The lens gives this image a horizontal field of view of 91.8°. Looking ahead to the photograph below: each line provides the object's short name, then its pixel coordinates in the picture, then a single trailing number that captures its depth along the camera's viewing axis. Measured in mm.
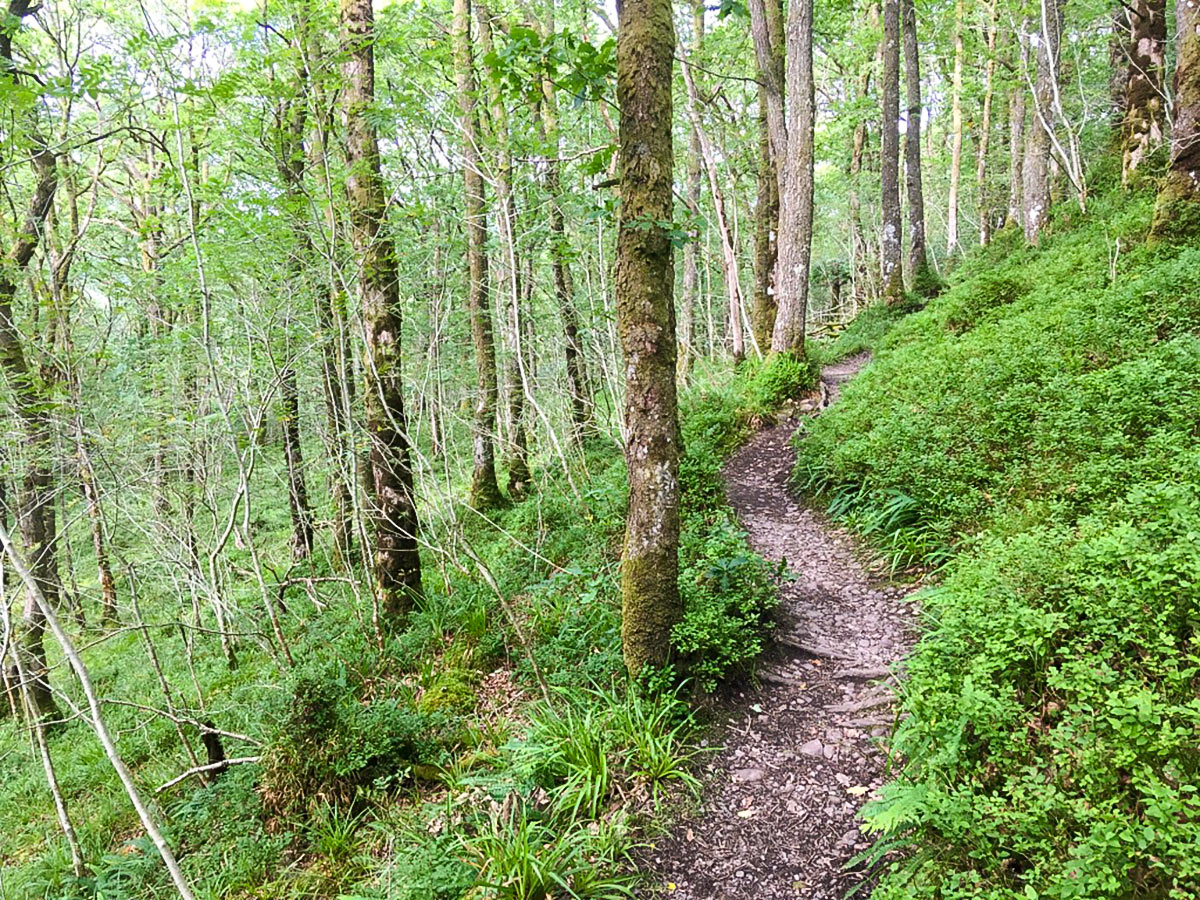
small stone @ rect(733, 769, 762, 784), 3320
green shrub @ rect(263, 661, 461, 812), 4043
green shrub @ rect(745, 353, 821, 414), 8977
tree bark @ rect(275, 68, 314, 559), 5223
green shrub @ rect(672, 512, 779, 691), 3816
